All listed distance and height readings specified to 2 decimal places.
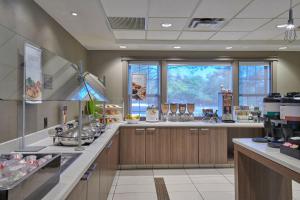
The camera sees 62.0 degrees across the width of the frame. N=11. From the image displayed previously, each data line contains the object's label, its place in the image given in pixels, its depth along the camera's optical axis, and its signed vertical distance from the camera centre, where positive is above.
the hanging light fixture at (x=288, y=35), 4.10 +1.27
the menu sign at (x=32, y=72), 2.30 +0.30
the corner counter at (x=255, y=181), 2.71 -0.84
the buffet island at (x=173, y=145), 4.75 -0.79
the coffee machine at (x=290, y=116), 2.15 -0.11
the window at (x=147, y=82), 5.79 +0.50
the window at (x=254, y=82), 5.86 +0.51
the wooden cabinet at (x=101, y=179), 1.71 -0.70
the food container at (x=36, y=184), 0.93 -0.35
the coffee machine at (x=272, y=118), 2.46 -0.14
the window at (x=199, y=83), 5.84 +0.48
